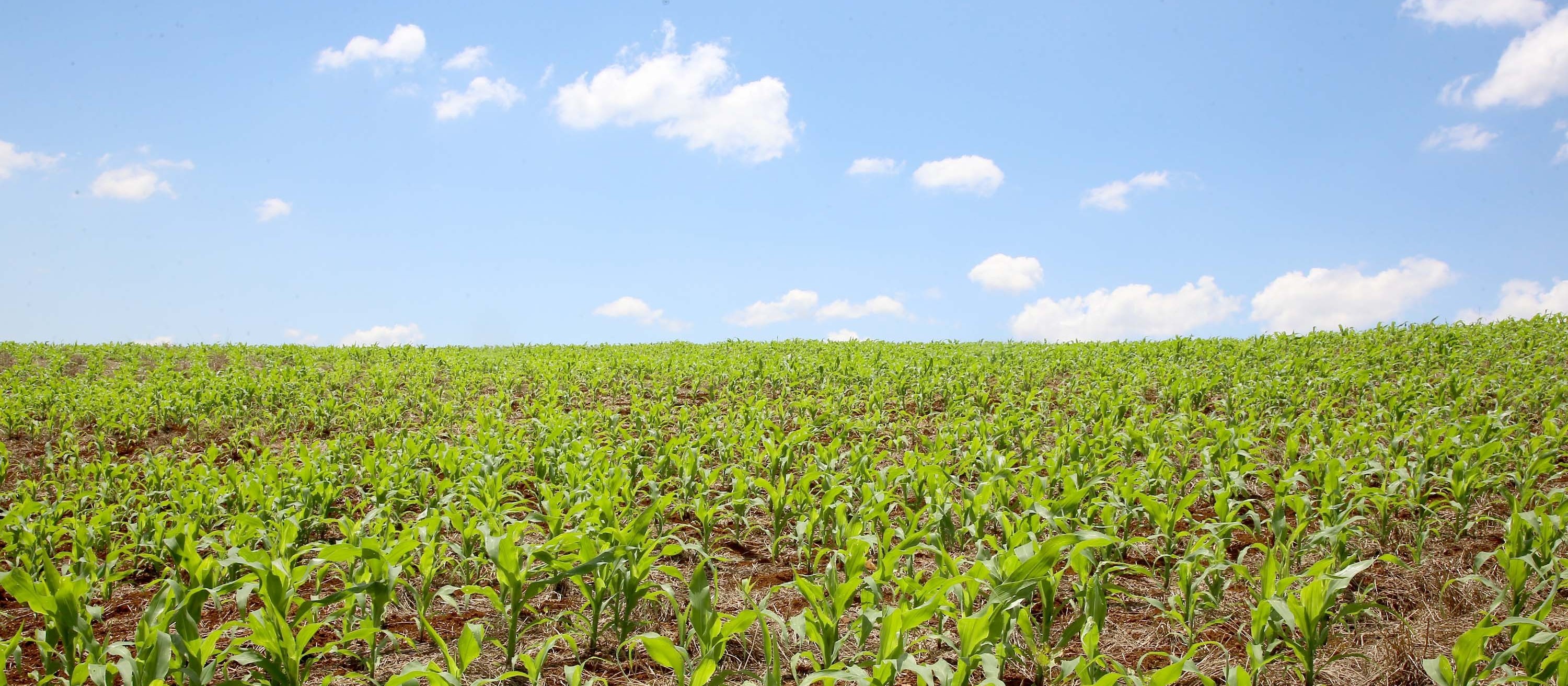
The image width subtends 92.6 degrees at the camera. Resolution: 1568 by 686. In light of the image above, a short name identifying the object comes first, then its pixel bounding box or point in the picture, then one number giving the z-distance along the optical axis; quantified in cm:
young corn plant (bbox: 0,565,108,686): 266
